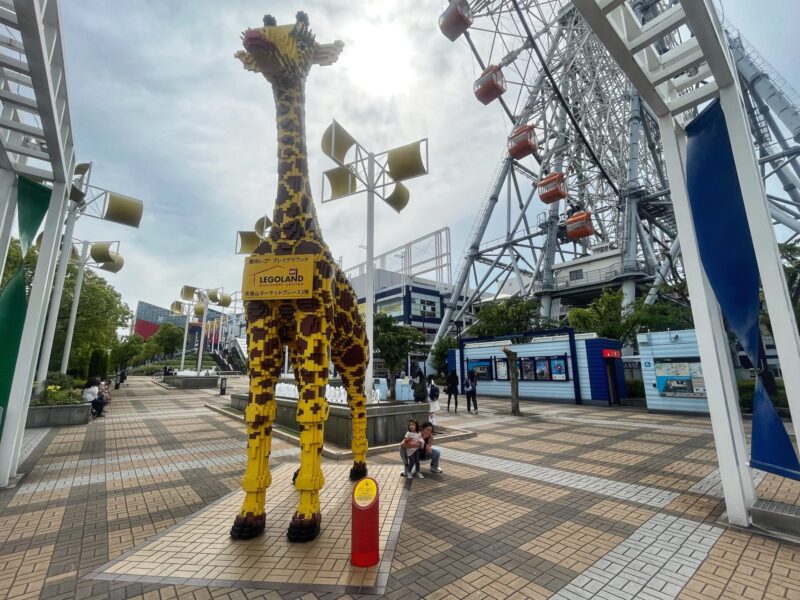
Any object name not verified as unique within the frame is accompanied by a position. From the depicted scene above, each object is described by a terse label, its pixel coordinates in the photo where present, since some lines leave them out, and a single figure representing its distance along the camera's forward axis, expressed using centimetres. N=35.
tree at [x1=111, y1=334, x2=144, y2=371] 4601
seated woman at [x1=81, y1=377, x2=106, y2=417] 1370
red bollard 370
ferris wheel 3206
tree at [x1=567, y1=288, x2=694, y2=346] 2080
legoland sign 446
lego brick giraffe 426
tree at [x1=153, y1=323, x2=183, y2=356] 6450
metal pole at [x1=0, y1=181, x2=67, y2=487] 623
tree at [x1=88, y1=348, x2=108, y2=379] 2569
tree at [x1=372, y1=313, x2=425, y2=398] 2072
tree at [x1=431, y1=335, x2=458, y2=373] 3142
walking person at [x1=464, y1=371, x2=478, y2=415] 1579
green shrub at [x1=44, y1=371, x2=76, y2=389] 1465
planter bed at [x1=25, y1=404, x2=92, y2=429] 1174
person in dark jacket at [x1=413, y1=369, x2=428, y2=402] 1343
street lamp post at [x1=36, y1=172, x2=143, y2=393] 1436
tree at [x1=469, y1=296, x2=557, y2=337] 2775
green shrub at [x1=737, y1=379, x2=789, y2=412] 1443
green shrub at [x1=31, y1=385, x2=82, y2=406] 1252
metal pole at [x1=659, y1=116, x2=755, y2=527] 470
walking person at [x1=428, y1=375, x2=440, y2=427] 1039
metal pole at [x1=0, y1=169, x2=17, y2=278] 607
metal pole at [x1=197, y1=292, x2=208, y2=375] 3476
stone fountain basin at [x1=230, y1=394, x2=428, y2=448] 908
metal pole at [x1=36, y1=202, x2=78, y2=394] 1327
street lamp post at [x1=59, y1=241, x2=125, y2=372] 1780
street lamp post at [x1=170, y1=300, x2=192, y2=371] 4066
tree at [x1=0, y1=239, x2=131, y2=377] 2119
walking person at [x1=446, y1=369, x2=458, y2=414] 1652
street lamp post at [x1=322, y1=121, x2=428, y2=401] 1084
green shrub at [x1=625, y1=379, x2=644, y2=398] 1878
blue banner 462
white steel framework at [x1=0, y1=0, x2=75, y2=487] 469
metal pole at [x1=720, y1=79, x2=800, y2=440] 428
